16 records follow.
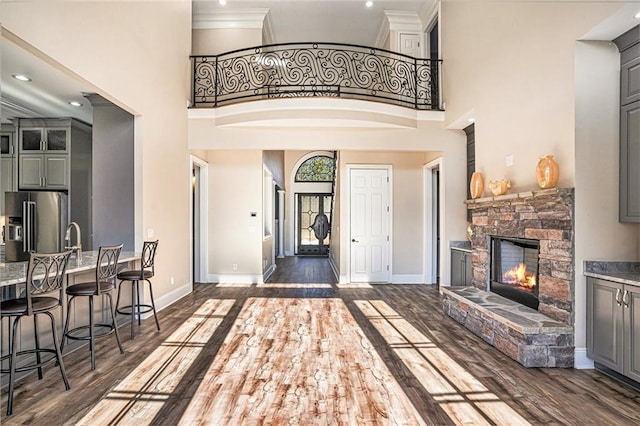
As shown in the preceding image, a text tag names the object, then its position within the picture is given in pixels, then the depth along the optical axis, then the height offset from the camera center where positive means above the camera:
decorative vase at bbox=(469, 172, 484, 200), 4.78 +0.37
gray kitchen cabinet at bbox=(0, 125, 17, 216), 6.18 +0.92
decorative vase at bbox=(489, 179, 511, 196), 4.13 +0.30
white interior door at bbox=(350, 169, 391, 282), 7.26 -0.23
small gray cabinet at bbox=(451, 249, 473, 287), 5.53 -0.88
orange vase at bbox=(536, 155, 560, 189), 3.28 +0.37
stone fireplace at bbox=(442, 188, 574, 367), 3.16 -0.73
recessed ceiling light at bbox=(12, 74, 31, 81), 4.19 +1.62
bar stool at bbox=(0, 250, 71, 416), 2.47 -0.65
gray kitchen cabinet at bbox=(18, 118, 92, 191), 6.23 +1.03
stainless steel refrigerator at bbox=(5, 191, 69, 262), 5.39 -0.15
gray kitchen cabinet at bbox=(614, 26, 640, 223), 2.96 +0.73
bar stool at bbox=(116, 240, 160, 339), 4.06 -0.72
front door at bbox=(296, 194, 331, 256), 13.00 -0.41
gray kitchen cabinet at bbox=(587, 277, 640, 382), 2.68 -0.90
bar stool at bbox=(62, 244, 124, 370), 3.20 -0.69
